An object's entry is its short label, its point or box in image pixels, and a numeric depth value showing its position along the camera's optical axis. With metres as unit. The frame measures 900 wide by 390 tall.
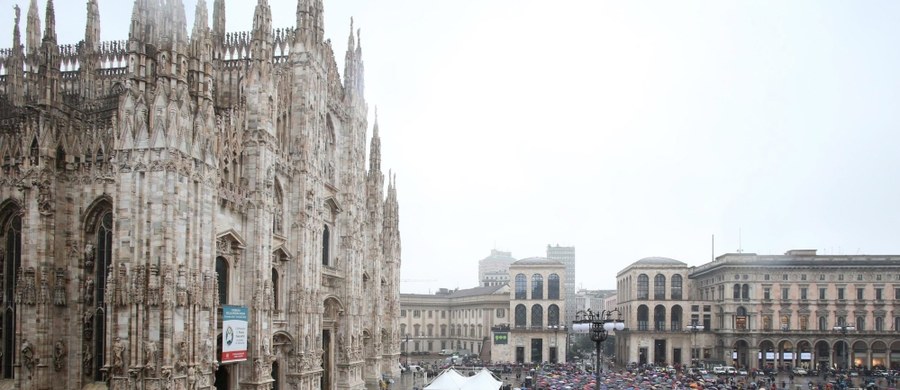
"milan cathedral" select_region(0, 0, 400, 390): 28.84
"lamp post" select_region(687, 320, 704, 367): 99.71
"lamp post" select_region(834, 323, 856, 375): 93.88
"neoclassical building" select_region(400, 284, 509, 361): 125.38
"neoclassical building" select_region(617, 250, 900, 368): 96.94
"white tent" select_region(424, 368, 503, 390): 42.00
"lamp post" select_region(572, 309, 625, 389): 34.94
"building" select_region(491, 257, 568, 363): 107.56
